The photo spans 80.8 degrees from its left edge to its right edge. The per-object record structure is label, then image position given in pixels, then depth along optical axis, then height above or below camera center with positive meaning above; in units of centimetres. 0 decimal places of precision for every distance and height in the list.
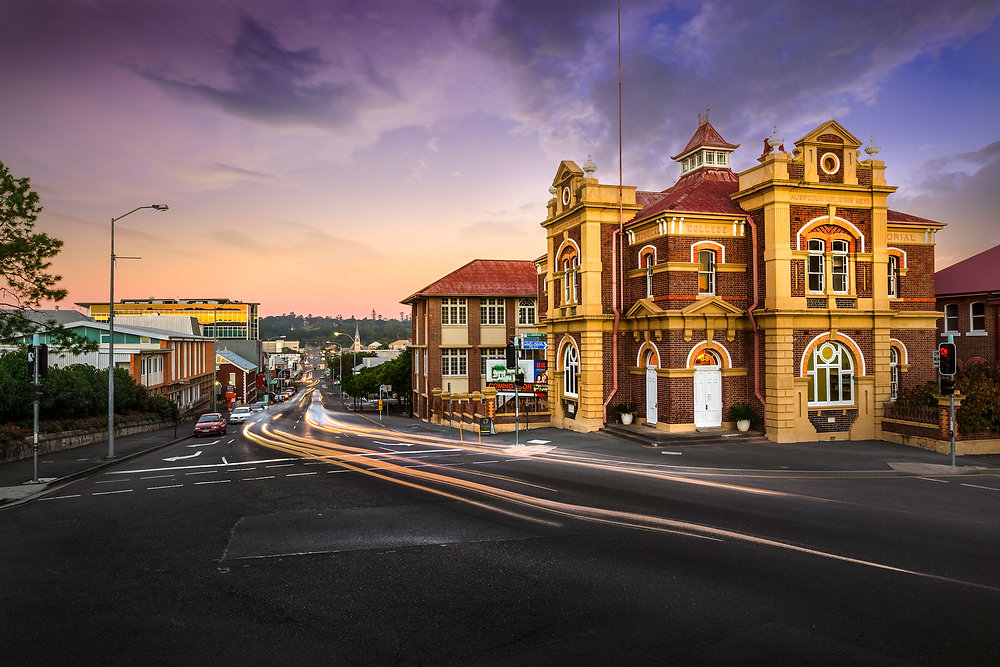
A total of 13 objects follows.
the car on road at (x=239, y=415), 5184 -555
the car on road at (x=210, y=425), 3684 -460
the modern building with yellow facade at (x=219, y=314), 12638 +869
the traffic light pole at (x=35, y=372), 1684 -52
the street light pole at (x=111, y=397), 2288 -177
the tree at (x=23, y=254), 1773 +307
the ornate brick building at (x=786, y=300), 2330 +203
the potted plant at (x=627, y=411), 2630 -277
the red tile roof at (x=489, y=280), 4909 +614
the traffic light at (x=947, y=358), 1798 -33
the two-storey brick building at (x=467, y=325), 4878 +218
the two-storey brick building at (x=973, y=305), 3058 +226
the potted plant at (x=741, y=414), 2384 -268
